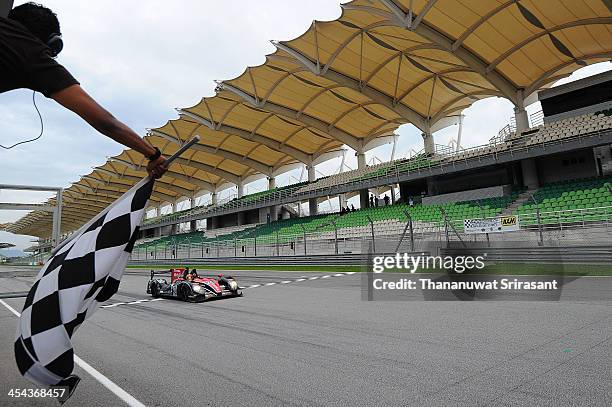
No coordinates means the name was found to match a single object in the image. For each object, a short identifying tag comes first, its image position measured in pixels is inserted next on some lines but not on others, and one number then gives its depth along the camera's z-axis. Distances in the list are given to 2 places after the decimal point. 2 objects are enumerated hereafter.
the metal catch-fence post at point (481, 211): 14.69
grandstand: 19.58
